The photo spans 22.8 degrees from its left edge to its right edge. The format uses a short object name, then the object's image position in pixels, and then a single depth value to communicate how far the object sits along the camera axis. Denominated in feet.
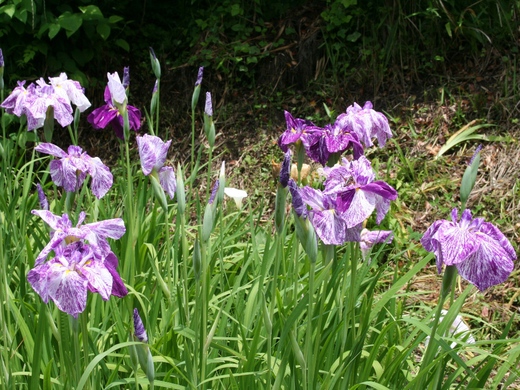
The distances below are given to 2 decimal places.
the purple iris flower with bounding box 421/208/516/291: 6.35
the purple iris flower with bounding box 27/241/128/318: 6.11
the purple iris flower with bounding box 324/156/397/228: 6.68
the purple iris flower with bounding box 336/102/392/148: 7.78
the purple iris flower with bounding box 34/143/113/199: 7.75
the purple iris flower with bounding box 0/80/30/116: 8.63
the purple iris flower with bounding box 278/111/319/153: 7.83
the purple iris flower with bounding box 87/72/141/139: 8.57
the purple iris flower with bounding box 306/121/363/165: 7.57
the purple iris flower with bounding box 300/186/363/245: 6.64
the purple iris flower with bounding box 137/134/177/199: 7.20
